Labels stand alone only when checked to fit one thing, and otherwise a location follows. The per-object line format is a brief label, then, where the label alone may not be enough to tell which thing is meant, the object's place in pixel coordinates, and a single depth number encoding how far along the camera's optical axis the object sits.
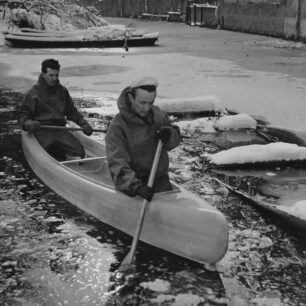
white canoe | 4.05
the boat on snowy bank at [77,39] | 22.91
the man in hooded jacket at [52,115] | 6.43
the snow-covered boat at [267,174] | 5.79
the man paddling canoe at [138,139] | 4.26
